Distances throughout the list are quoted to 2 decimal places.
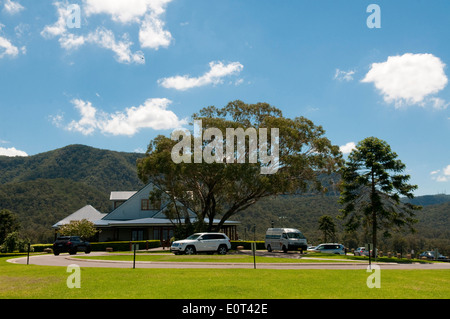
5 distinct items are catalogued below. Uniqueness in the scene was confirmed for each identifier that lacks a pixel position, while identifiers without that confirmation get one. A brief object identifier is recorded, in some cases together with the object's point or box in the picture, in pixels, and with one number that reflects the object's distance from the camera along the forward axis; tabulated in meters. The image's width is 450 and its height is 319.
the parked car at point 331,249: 45.53
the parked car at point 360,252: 49.48
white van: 37.00
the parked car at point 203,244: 30.08
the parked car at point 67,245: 35.72
